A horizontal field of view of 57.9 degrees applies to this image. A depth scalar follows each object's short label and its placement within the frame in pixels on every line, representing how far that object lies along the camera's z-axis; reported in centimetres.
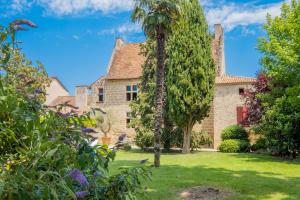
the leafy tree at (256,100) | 1469
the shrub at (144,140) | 1762
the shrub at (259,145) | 1528
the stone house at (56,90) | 3046
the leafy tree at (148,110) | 1784
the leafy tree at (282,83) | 1240
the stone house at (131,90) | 2005
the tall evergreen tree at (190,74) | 1599
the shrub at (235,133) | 1685
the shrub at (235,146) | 1599
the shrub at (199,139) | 1772
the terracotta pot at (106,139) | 2205
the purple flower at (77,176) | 139
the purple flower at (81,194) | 154
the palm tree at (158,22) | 994
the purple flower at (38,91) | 195
